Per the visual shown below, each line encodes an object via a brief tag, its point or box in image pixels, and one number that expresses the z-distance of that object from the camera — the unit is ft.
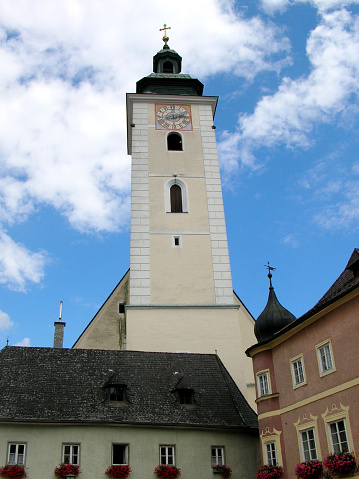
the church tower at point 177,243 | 85.51
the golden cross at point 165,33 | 128.57
